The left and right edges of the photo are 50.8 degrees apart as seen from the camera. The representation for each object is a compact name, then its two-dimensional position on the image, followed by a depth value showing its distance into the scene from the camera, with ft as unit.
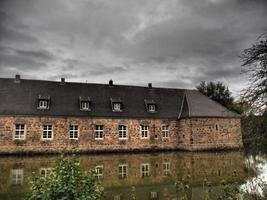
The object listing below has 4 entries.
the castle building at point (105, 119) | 73.31
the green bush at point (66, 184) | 15.30
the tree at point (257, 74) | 17.78
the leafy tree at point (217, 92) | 130.62
